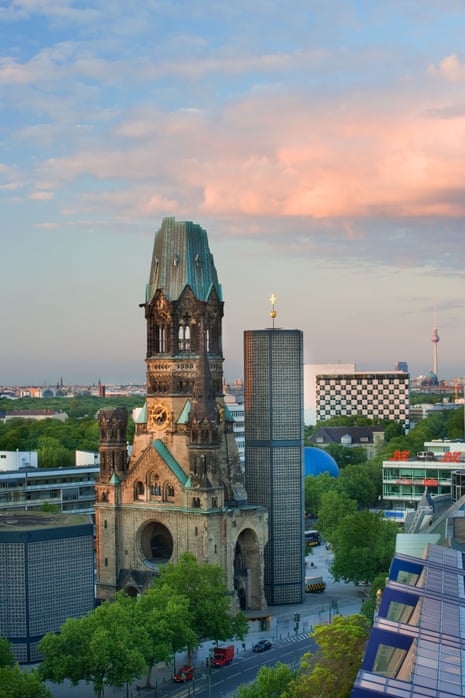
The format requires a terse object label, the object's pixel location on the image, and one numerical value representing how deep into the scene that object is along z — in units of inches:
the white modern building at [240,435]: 7611.2
